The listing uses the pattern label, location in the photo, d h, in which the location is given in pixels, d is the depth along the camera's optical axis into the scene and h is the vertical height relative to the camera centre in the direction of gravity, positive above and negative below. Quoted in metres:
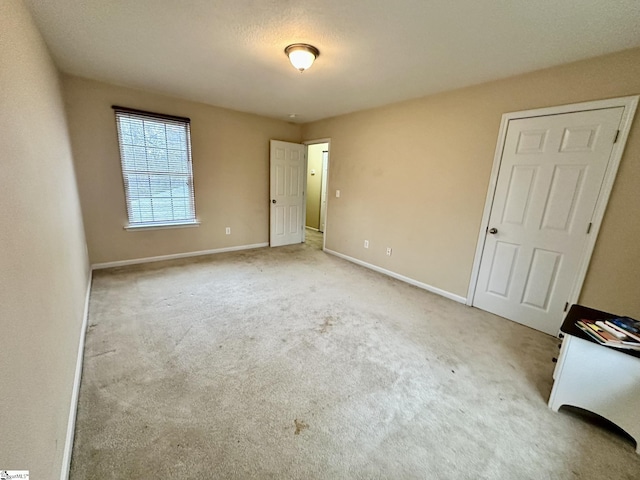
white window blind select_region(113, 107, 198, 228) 3.51 +0.11
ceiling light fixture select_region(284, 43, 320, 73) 2.12 +1.06
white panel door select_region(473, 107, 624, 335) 2.18 -0.13
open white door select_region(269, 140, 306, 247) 4.92 -0.19
